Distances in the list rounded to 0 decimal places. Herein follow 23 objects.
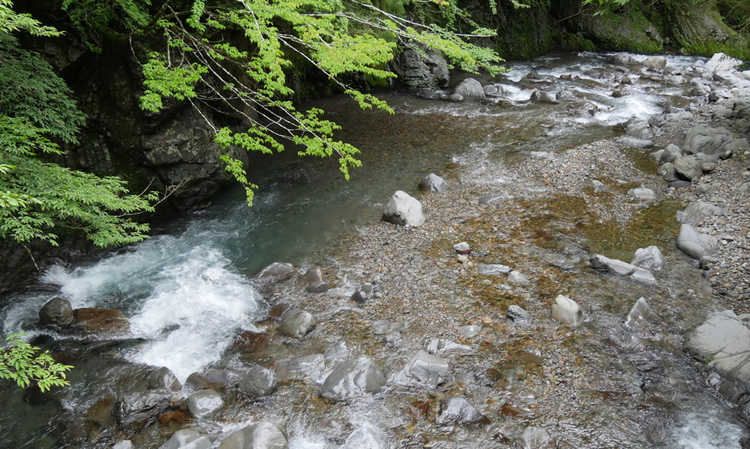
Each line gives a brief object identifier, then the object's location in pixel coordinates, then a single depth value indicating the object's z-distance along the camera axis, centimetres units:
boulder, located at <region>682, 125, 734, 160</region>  1112
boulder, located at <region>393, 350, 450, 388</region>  586
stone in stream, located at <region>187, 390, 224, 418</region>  558
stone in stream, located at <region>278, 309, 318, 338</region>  682
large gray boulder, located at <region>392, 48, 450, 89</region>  1811
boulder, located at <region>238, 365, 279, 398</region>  583
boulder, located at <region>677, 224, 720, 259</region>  785
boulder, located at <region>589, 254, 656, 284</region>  749
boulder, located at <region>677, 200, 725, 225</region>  884
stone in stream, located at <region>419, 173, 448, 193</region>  1091
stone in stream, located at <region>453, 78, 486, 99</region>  1727
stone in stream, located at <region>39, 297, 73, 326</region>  699
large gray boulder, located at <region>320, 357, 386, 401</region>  577
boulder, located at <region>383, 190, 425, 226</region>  951
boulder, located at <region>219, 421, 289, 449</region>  502
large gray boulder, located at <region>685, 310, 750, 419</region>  544
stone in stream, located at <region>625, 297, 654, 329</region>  653
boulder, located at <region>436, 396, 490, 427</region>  531
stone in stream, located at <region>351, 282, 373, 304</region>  745
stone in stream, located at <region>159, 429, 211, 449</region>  503
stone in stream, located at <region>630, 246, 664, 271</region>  772
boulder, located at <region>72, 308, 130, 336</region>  693
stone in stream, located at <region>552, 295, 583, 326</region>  666
